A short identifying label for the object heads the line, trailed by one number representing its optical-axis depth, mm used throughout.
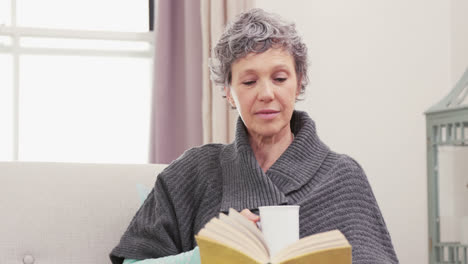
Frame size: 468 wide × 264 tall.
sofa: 2206
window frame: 3345
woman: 1984
